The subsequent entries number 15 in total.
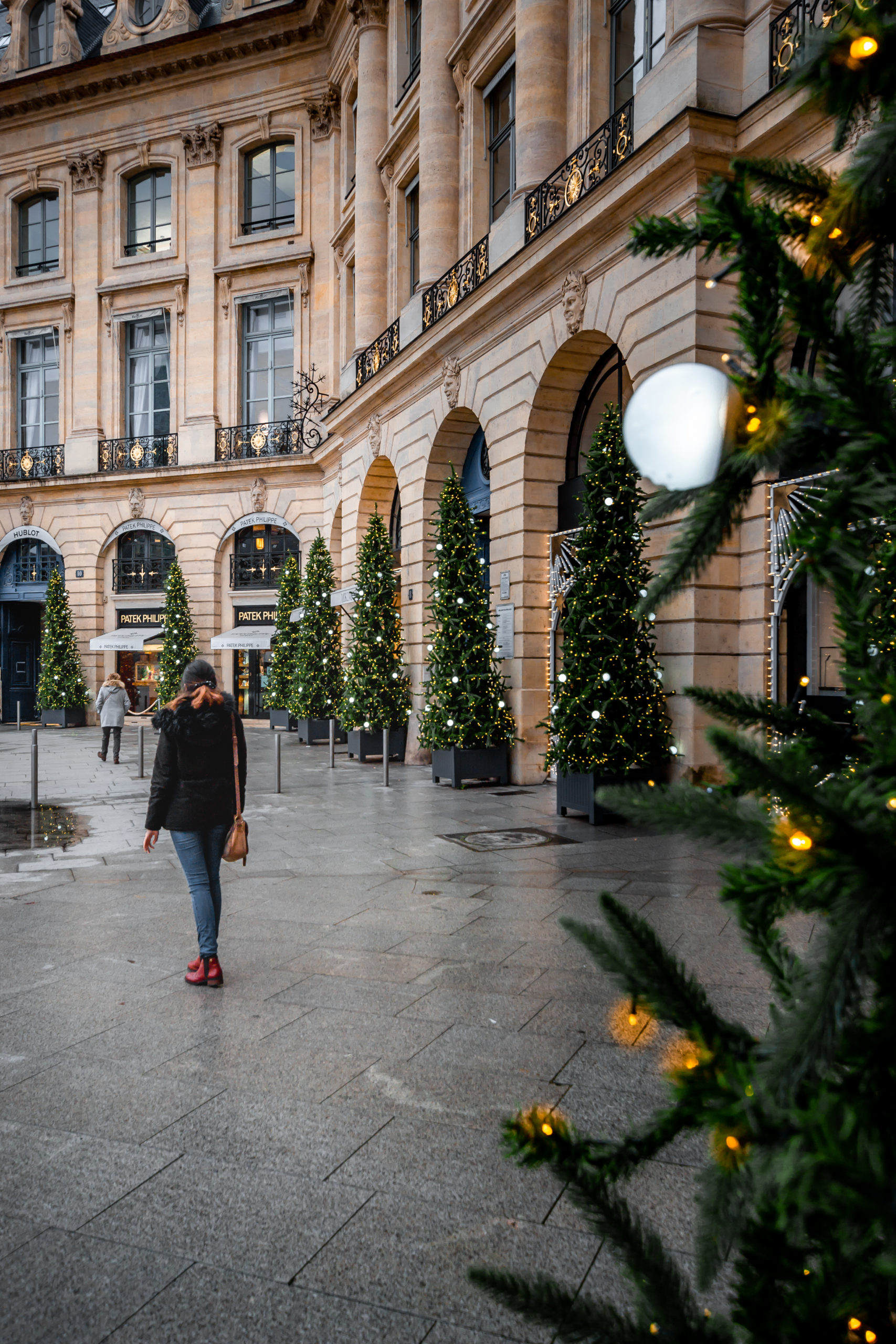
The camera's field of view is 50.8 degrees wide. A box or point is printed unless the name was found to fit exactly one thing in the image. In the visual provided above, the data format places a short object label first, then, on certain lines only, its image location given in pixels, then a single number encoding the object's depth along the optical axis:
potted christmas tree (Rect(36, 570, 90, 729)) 30.97
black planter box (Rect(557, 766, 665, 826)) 11.31
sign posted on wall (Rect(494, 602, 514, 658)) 15.89
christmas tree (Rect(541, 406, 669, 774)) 11.42
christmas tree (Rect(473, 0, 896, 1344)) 0.95
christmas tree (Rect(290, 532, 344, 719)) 24.27
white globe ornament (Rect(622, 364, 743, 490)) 1.18
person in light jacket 18.98
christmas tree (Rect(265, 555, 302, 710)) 26.81
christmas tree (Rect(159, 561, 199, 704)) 29.98
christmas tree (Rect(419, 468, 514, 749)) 14.89
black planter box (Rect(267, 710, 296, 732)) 27.05
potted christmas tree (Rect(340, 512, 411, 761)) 19.45
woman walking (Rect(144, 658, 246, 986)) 5.70
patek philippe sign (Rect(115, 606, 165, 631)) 32.38
